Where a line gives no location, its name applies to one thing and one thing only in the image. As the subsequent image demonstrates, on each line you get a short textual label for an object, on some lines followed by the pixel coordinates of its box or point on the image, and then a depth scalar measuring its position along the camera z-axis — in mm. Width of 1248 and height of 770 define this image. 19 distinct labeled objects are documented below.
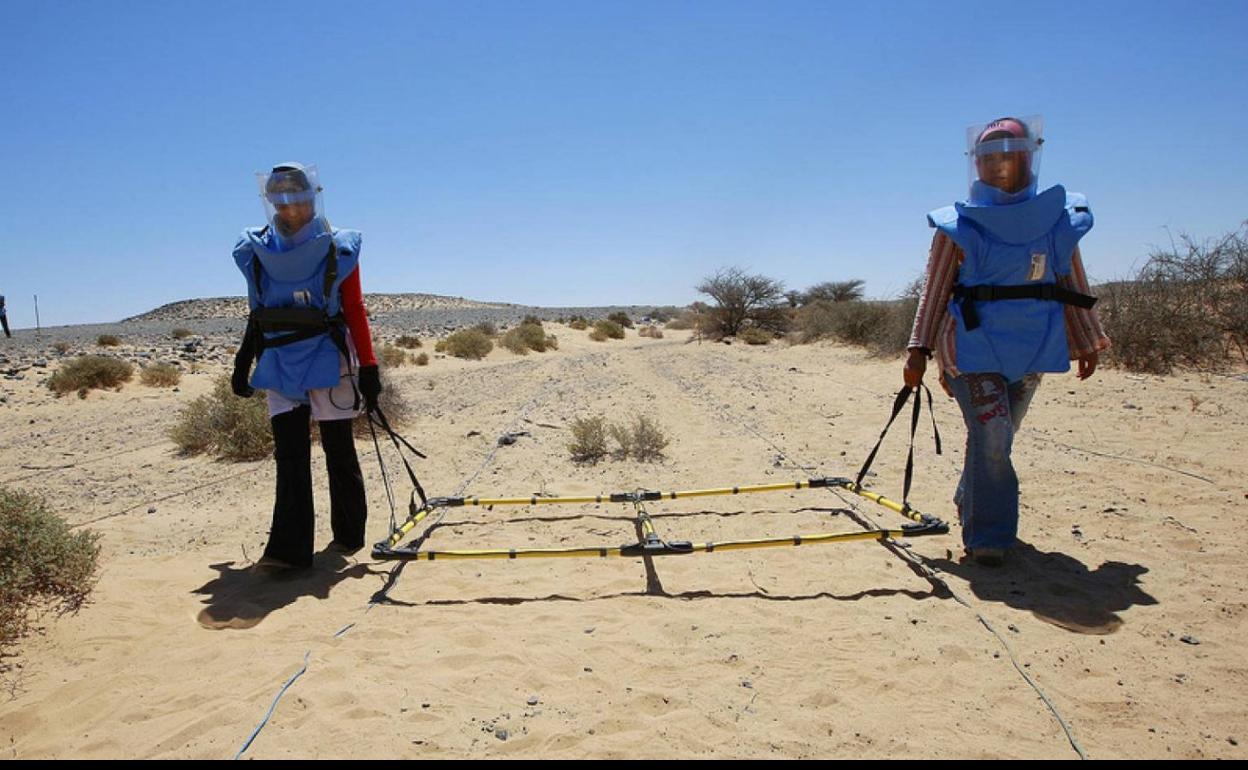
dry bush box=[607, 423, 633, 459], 7012
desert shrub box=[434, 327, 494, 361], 21891
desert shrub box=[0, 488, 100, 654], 3465
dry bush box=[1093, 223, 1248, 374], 10555
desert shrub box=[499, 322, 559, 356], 23688
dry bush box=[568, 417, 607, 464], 7020
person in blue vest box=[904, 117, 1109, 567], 3598
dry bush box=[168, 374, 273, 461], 7664
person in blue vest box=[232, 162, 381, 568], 3955
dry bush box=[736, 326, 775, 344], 25036
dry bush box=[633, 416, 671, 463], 6999
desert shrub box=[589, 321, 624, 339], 31675
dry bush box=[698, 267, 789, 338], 27641
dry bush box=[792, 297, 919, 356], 15836
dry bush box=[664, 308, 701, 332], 38906
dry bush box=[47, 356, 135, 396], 13633
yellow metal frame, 3777
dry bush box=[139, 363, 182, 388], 14328
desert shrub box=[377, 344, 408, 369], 17308
